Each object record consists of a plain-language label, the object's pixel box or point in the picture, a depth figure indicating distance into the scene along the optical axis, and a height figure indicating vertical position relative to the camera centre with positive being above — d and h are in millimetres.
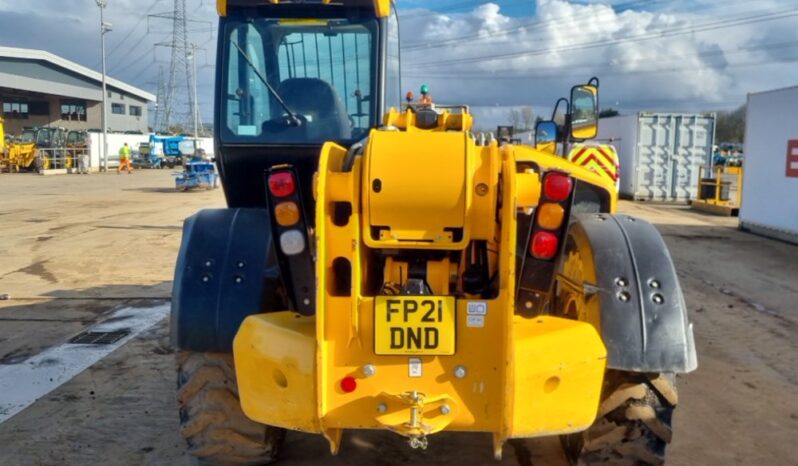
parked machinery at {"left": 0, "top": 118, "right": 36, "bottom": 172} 42188 -313
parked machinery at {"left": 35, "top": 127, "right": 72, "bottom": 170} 42156 +144
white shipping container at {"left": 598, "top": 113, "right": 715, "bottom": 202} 24531 +317
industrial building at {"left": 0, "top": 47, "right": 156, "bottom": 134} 56469 +4788
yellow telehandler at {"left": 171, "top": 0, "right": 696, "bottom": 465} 3207 -722
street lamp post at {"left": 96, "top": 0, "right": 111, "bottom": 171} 43491 +262
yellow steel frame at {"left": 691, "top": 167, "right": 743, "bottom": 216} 20438 -1126
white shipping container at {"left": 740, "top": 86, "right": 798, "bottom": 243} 14727 -21
